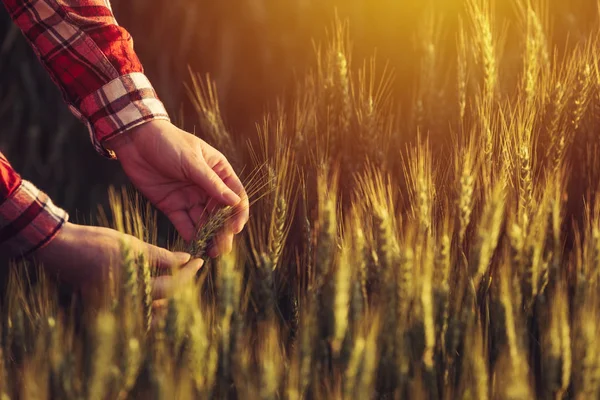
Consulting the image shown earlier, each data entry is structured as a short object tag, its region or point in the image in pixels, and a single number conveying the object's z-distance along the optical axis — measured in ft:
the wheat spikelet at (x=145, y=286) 5.52
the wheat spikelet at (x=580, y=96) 6.44
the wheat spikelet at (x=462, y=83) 6.67
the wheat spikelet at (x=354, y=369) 5.15
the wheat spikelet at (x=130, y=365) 5.16
